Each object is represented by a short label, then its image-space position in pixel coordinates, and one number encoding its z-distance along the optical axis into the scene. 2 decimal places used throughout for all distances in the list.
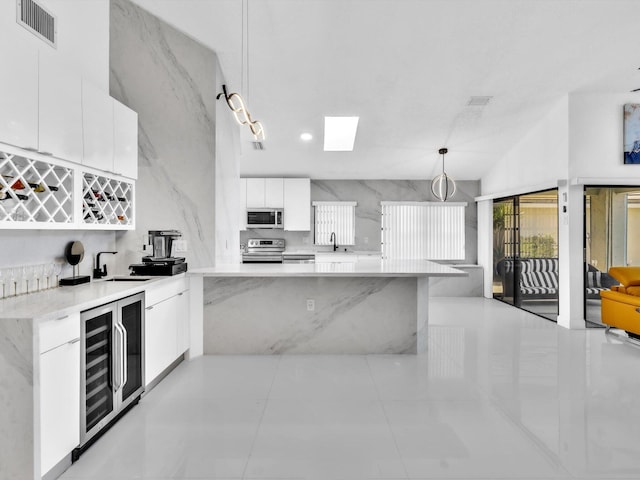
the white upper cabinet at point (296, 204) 7.46
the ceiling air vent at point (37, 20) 2.35
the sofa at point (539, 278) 5.37
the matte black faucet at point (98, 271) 3.37
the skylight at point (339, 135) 6.61
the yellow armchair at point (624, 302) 4.46
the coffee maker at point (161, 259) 3.48
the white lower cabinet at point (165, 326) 3.07
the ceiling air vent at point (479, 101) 5.18
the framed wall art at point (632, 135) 5.17
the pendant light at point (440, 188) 5.24
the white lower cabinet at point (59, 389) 1.90
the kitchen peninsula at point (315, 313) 4.12
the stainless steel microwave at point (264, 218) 7.37
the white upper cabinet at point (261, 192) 7.42
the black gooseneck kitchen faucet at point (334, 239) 7.85
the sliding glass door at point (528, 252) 5.91
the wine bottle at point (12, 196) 2.13
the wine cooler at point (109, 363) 2.27
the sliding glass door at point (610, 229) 5.29
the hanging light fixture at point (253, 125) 2.86
